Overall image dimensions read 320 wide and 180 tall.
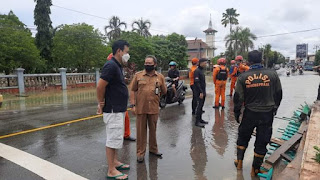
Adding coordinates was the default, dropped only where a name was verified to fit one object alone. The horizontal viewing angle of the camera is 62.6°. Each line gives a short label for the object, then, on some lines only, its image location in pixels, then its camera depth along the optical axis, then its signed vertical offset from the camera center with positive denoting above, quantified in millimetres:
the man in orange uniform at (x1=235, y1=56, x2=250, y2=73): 10243 +300
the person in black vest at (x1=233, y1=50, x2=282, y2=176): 3609 -396
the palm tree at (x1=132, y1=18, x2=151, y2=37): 46875 +8459
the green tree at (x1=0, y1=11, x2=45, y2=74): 15922 +1634
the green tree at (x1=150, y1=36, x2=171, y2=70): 30391 +2663
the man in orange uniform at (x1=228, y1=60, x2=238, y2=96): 11362 +9
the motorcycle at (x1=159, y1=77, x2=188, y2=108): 8759 -751
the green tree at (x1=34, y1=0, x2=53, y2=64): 22438 +4196
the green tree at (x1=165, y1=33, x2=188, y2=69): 32406 +2784
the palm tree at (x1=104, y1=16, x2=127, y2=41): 47284 +8675
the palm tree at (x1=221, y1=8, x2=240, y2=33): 55375 +11858
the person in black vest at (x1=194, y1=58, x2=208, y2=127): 6638 -371
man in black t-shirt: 3488 -337
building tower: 72062 +9508
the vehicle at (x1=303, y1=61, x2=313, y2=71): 62697 +1208
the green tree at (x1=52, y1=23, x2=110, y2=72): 20172 +2250
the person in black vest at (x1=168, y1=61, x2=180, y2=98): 8969 -28
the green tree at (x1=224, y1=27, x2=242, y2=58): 51059 +6241
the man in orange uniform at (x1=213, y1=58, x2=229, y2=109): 8828 -123
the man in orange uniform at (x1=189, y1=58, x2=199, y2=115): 7995 -153
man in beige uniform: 4219 -390
